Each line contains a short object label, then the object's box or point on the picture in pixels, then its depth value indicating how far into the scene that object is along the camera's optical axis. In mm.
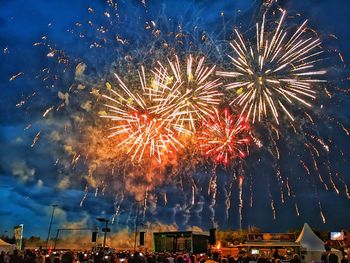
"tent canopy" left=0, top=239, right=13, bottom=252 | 35844
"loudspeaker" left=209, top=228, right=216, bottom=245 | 35625
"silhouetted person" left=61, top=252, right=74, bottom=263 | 8570
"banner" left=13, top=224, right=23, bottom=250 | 48400
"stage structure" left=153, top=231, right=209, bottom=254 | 44906
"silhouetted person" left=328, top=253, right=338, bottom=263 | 10658
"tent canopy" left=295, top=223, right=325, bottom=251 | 37188
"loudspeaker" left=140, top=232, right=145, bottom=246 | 42181
